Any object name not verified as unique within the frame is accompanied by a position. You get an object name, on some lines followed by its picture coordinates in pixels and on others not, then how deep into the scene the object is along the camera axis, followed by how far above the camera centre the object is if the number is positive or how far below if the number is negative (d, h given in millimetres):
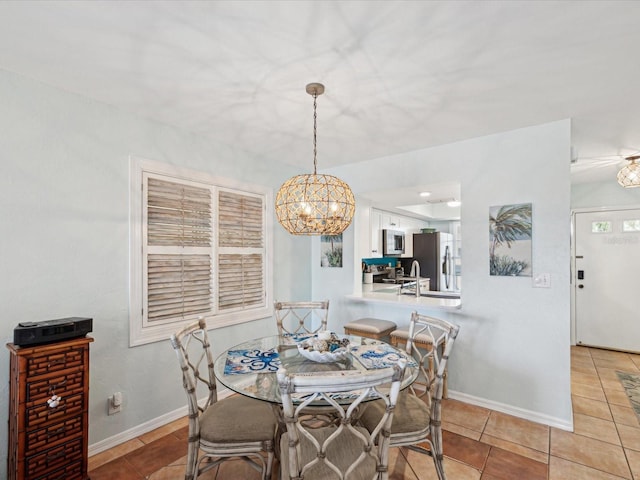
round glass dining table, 1682 -703
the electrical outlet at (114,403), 2312 -1108
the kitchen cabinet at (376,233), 5204 +225
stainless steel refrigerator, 6542 -222
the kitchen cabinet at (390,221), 5707 +464
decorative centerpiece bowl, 1885 -611
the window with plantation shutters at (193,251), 2525 -37
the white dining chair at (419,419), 1763 -960
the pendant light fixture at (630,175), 3363 +744
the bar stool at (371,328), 3254 -818
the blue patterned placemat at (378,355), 1931 -688
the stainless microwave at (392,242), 5582 +87
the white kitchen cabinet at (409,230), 6459 +345
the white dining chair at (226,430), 1691 -964
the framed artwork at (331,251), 4008 -49
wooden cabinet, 1690 -891
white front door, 4391 -441
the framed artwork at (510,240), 2732 +60
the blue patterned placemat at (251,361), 1890 -704
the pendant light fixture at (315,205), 2068 +267
